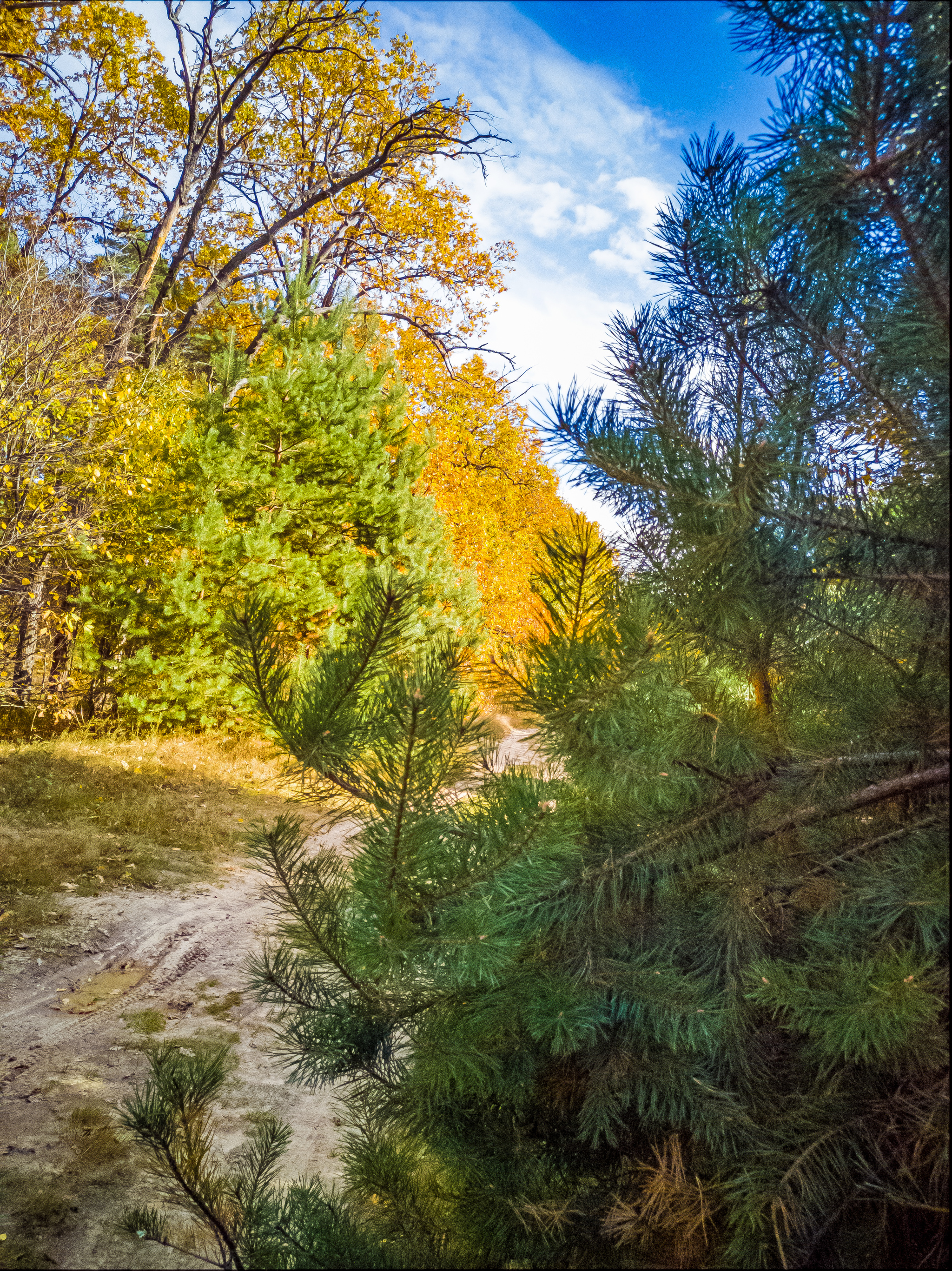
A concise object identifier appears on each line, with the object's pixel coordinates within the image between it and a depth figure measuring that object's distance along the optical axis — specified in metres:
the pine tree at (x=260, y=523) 9.48
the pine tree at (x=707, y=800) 1.30
